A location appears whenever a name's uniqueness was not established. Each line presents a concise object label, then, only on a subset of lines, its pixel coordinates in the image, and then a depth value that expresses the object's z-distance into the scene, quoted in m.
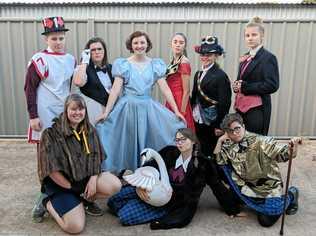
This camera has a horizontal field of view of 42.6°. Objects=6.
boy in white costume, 3.37
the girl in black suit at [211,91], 3.74
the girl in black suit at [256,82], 3.54
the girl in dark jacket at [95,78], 3.69
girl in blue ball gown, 3.73
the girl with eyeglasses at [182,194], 3.36
